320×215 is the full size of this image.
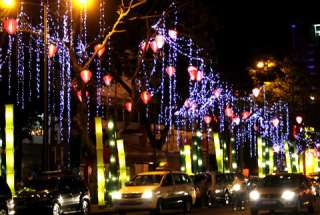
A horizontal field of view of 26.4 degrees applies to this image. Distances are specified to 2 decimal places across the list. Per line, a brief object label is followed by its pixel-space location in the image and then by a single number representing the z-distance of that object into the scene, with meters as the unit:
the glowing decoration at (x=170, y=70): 33.88
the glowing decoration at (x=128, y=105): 35.78
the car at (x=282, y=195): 24.53
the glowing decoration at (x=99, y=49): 28.88
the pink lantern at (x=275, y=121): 50.83
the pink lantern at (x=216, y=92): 41.63
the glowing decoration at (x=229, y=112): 44.75
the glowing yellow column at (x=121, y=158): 33.44
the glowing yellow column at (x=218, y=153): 44.22
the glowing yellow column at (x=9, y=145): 26.08
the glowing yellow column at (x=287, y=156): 59.91
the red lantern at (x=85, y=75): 29.70
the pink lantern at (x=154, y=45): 30.95
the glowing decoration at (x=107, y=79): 32.72
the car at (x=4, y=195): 20.12
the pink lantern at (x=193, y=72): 35.47
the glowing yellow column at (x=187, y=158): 40.25
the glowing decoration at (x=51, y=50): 28.67
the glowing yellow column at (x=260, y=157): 51.78
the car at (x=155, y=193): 25.55
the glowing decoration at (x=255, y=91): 45.79
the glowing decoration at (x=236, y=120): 47.78
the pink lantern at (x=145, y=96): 33.41
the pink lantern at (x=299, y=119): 50.60
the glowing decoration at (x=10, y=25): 24.30
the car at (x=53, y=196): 22.58
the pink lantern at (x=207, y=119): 46.22
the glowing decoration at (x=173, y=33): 32.12
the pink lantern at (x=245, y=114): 48.80
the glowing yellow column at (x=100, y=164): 30.75
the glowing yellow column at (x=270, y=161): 57.25
